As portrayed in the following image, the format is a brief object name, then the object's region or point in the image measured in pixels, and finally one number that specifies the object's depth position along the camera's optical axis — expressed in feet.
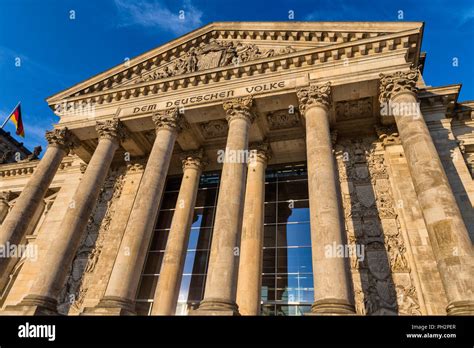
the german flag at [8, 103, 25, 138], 91.66
